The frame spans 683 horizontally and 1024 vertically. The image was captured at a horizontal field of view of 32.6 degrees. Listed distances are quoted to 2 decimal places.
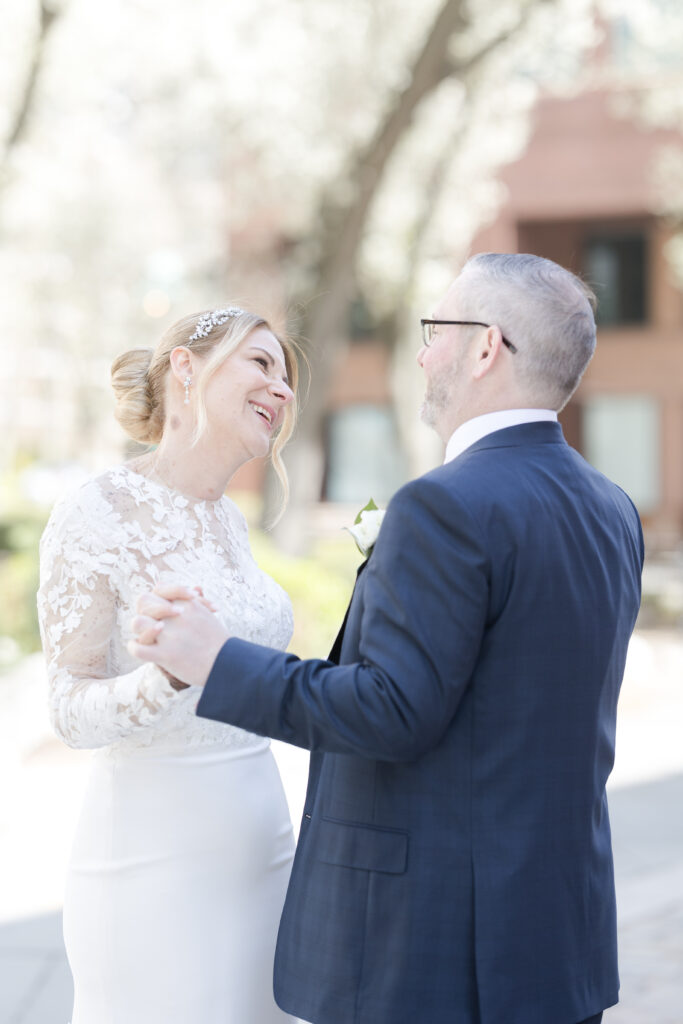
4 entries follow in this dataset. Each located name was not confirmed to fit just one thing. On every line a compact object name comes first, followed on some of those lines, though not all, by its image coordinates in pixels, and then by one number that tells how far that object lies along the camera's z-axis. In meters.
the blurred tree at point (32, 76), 9.67
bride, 2.43
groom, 1.85
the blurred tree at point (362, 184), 10.81
